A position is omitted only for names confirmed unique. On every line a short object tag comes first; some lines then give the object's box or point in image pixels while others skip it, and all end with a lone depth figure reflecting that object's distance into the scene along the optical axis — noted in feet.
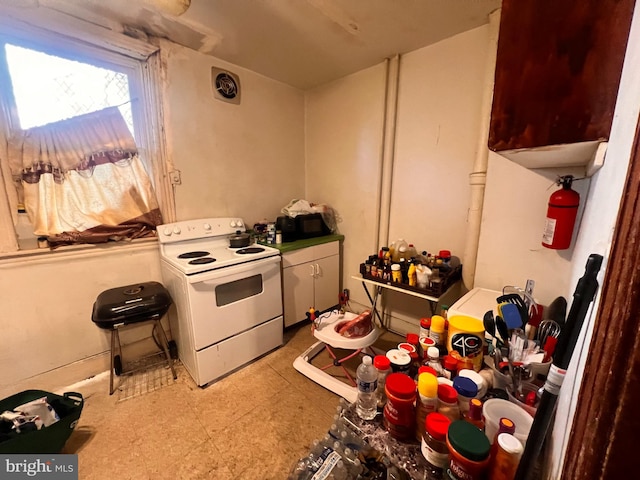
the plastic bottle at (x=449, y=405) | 2.23
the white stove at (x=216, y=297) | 5.39
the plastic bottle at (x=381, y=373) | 2.71
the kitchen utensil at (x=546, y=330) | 2.88
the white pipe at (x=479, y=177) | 5.13
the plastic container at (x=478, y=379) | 2.46
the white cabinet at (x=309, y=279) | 7.44
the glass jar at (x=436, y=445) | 1.99
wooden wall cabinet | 2.07
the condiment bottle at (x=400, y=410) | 2.27
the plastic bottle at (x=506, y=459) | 1.72
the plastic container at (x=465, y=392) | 2.27
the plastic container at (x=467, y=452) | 1.75
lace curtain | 4.92
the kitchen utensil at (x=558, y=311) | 2.98
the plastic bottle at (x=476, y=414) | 2.11
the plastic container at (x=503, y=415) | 2.08
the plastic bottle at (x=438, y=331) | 3.30
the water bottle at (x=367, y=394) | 2.58
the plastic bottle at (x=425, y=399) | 2.23
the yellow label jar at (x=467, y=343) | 2.95
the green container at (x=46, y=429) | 3.66
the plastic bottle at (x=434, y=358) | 2.86
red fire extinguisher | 3.67
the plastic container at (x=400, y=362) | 2.79
